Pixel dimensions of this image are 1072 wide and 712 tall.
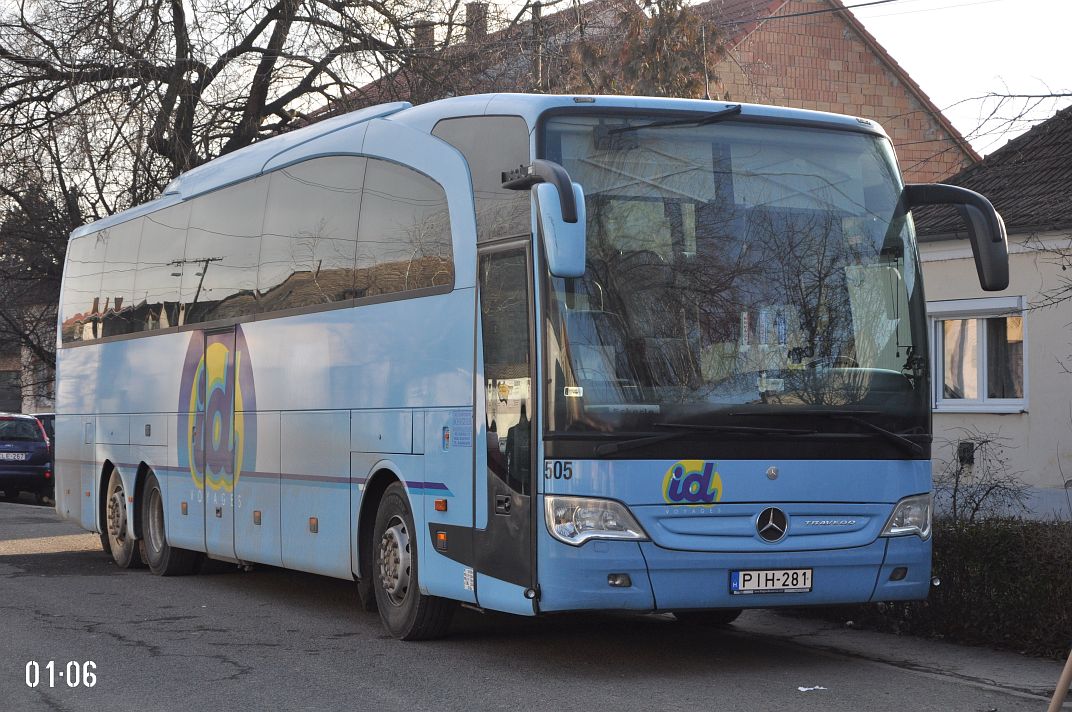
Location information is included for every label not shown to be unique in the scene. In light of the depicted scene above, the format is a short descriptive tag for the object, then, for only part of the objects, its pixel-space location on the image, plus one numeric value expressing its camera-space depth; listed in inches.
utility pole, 900.6
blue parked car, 1189.7
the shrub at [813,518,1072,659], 368.8
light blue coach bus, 332.8
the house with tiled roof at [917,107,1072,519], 796.6
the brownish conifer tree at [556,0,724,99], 979.9
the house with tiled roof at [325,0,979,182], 927.0
